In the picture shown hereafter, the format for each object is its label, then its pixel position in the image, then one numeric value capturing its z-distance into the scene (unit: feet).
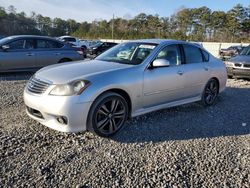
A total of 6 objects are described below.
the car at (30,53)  20.82
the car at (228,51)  57.19
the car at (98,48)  54.61
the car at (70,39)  67.45
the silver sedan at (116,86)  9.03
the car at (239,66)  23.41
